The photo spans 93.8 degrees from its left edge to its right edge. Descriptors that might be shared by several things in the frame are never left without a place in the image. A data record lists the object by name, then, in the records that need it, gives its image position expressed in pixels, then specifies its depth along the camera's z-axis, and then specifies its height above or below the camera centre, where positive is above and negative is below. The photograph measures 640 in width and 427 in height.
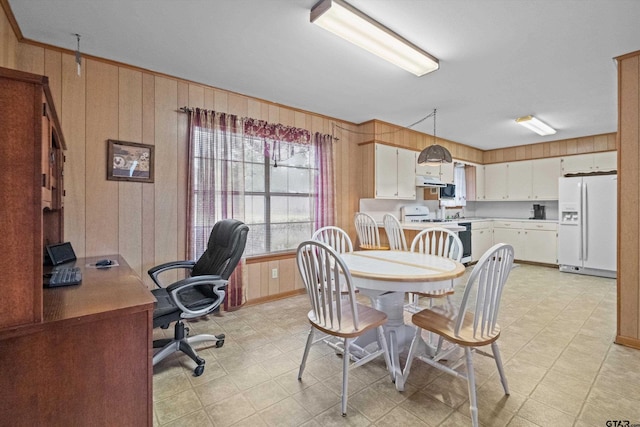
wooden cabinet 0.97 +0.05
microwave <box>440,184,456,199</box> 5.67 +0.39
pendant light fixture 3.43 +0.65
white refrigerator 4.56 -0.21
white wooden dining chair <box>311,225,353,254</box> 3.19 -0.33
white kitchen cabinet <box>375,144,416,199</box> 4.50 +0.62
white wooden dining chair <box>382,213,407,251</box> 3.96 -0.29
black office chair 2.02 -0.58
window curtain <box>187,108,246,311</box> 3.05 +0.33
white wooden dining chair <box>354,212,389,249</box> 4.10 -0.28
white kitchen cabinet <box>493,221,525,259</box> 5.95 -0.45
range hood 5.18 +0.53
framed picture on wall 2.66 +0.46
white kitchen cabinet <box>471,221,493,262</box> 5.68 -0.50
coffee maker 6.03 +0.00
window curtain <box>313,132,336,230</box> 4.05 +0.37
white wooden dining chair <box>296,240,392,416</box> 1.71 -0.61
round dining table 1.85 -0.42
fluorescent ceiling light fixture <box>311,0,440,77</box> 1.91 +1.28
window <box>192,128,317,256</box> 3.12 +0.27
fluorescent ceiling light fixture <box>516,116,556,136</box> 4.27 +1.33
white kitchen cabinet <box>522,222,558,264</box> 5.50 -0.57
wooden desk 1.01 -0.56
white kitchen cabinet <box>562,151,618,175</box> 5.18 +0.89
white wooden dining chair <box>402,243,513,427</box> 1.57 -0.64
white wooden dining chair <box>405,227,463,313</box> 2.48 -0.39
